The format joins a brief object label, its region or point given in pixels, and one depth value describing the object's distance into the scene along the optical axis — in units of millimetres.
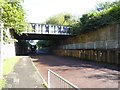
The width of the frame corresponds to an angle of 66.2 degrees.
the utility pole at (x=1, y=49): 4682
